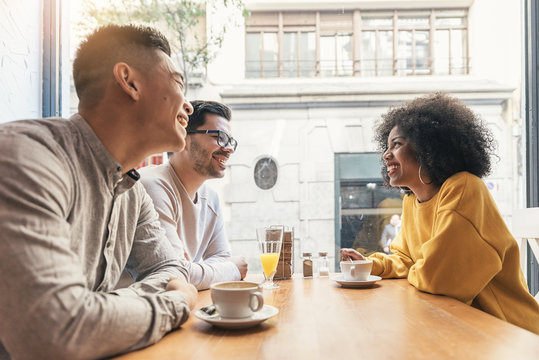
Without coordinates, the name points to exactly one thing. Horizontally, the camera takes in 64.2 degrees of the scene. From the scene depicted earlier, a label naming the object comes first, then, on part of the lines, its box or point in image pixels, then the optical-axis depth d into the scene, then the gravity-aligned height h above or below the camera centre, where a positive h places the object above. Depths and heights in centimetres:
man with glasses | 162 -1
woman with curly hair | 127 -12
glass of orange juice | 133 -21
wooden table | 67 -27
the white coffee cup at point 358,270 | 135 -28
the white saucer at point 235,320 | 79 -26
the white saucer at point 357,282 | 130 -31
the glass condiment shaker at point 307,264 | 159 -31
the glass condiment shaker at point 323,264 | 161 -31
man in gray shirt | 57 -6
